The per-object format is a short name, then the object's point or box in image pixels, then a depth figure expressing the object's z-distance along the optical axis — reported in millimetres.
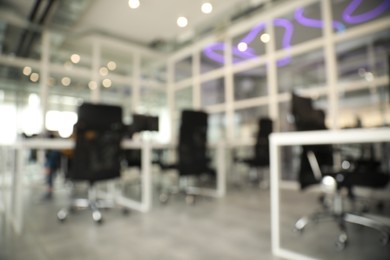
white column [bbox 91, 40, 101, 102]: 6199
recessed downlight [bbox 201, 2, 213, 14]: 2116
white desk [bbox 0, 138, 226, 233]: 2219
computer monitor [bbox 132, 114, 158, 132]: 4051
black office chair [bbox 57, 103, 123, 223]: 2332
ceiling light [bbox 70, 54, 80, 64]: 6467
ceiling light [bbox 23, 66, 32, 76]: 5638
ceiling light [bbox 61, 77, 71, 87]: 6667
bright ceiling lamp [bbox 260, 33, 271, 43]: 4902
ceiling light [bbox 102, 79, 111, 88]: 6465
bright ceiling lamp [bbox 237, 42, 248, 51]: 2843
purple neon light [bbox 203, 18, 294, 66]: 5145
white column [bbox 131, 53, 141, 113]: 7141
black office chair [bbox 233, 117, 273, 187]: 4250
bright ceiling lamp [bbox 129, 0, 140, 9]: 2041
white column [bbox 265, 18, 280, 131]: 5141
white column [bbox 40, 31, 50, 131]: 5602
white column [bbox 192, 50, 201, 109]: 6910
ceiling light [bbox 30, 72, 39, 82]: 5715
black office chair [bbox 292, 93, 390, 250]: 1945
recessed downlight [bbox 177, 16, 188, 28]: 2791
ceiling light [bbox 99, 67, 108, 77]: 6478
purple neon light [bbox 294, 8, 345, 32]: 4359
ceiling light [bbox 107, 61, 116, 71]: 6905
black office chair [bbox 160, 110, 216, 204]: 3227
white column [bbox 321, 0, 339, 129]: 4309
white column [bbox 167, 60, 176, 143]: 7641
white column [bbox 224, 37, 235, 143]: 6070
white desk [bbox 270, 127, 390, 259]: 1343
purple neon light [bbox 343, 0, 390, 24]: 4008
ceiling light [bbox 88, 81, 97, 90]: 6285
